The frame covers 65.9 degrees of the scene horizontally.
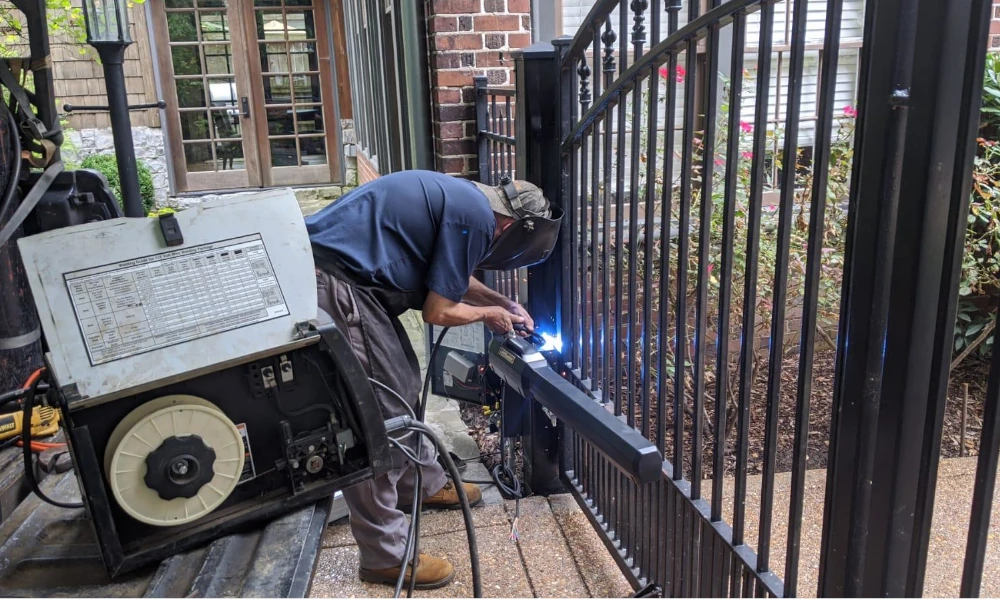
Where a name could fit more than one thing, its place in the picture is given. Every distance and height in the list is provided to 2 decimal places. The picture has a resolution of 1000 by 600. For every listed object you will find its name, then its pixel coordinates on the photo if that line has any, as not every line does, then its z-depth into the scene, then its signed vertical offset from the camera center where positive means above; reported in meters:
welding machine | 1.35 -0.47
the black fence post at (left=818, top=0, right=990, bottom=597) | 1.21 -0.32
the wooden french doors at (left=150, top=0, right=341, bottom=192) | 10.09 +0.22
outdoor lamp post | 3.54 +0.23
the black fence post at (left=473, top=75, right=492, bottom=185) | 4.04 -0.13
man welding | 2.60 -0.52
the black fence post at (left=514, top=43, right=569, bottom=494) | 2.93 -0.17
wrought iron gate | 1.25 -0.41
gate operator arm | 1.86 -0.84
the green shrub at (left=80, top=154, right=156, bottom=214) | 9.02 -0.70
